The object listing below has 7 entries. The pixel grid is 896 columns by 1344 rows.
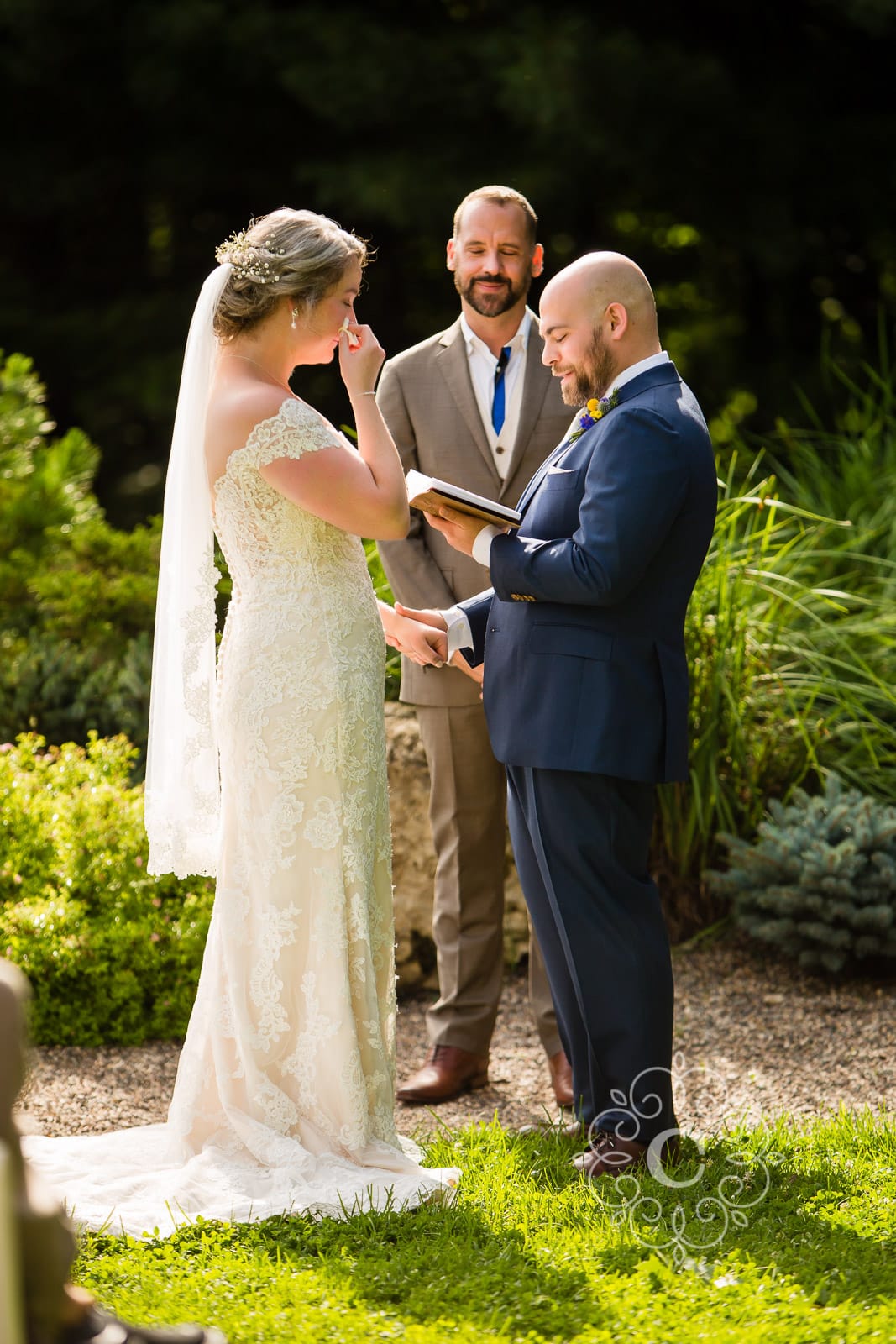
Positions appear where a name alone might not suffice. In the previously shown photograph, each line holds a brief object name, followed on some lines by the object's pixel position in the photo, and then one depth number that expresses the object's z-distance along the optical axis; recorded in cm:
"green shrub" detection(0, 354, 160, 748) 1260
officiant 860
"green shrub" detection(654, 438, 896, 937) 1094
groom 668
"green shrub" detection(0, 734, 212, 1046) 920
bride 665
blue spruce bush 1000
